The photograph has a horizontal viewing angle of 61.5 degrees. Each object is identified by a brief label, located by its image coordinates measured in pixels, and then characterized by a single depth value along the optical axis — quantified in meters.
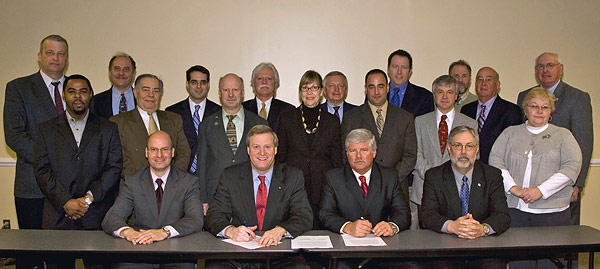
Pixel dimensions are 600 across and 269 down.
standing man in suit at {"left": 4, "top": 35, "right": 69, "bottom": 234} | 4.27
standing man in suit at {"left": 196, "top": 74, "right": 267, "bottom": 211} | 4.24
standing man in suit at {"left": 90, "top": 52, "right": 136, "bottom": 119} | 4.77
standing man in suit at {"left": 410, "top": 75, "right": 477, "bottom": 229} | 4.33
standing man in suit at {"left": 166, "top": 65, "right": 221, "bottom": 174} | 4.77
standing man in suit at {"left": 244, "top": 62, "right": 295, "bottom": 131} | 4.82
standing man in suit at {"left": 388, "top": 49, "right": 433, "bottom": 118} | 4.94
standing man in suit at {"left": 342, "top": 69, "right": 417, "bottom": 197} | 4.33
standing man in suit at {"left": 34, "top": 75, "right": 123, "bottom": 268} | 3.89
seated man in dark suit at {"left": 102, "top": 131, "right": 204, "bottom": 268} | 3.45
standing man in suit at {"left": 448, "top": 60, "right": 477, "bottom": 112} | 5.20
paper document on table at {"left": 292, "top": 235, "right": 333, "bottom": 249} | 3.05
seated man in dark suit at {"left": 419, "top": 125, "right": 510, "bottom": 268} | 3.58
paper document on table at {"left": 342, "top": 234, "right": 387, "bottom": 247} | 3.10
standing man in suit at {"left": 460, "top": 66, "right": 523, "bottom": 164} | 4.57
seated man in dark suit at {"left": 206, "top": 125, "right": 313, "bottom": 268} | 3.49
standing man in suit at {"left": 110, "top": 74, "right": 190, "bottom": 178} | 4.18
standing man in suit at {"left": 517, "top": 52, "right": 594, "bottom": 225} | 4.52
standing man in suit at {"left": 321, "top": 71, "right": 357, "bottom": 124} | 4.70
